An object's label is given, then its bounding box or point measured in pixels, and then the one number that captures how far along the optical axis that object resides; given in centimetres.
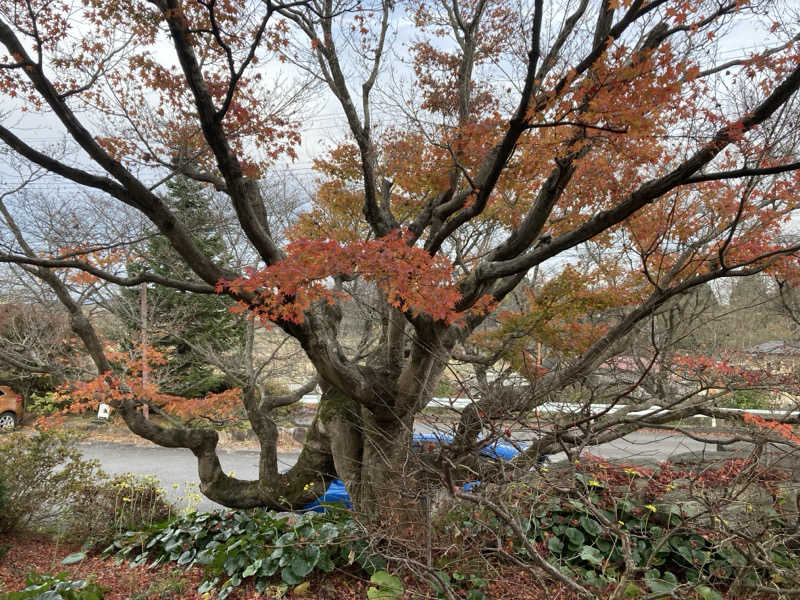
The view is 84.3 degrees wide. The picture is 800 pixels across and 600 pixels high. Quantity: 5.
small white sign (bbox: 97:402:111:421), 749
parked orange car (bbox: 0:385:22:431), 1307
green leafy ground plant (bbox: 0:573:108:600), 346
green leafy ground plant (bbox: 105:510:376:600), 399
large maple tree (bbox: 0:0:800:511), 406
